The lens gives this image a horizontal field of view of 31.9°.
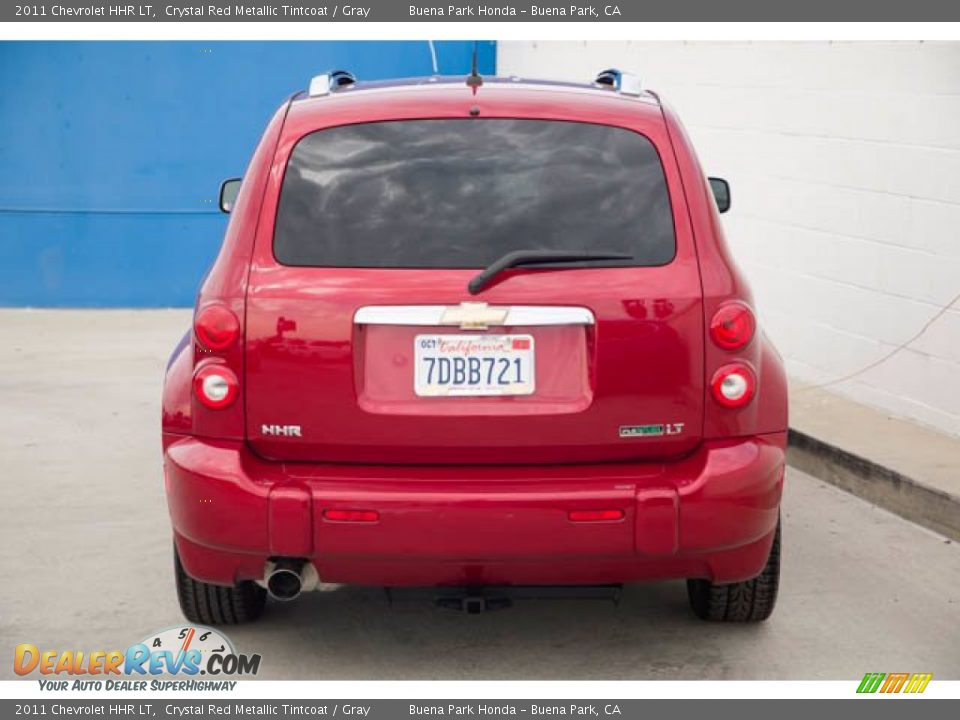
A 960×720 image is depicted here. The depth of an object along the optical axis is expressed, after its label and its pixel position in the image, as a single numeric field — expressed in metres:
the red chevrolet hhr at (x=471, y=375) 4.87
